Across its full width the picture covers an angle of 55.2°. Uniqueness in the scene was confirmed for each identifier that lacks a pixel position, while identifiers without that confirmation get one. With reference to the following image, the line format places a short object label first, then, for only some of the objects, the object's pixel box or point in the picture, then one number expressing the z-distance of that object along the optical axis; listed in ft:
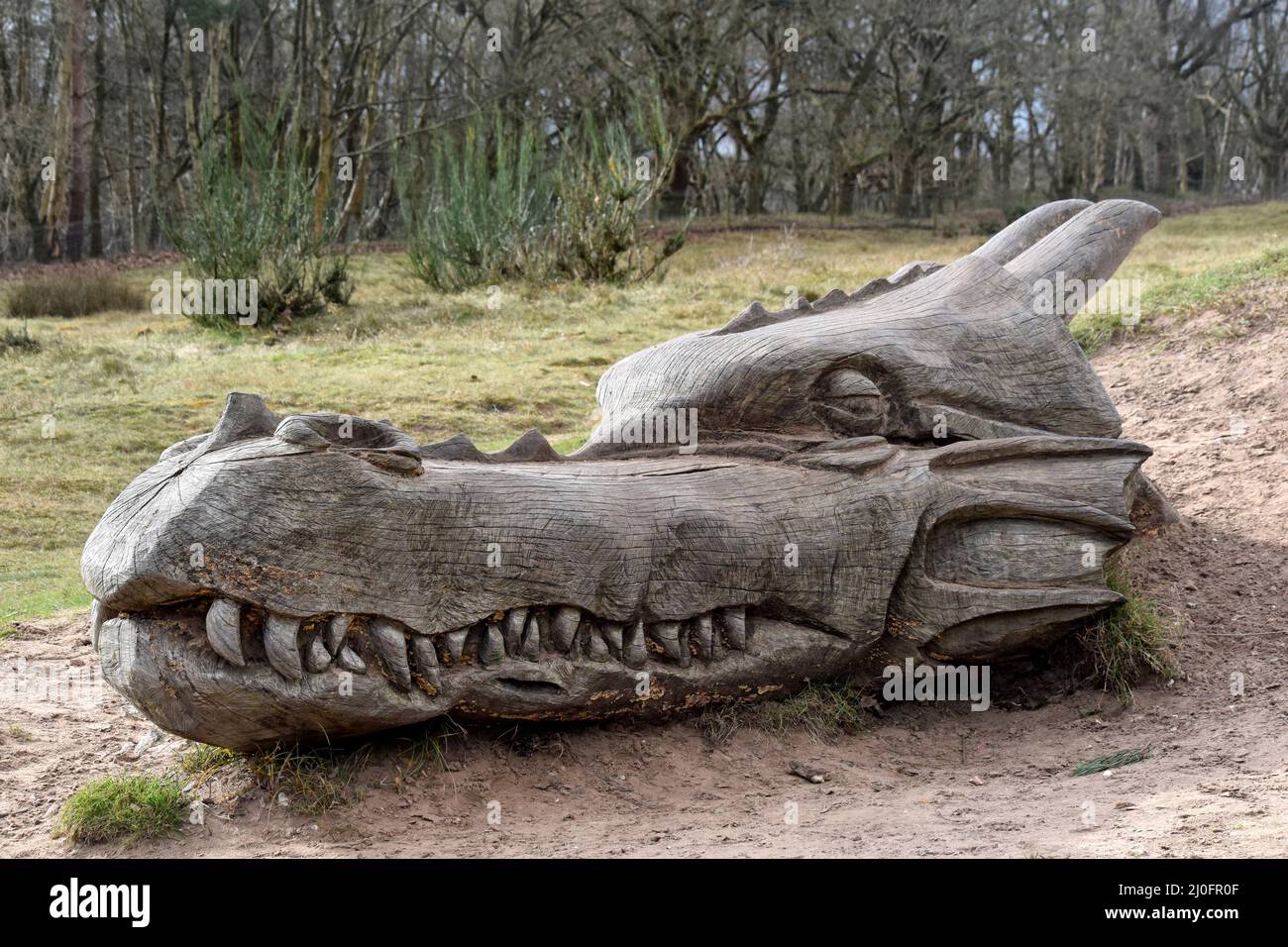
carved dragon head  11.16
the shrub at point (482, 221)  59.11
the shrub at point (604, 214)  58.08
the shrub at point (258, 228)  52.65
